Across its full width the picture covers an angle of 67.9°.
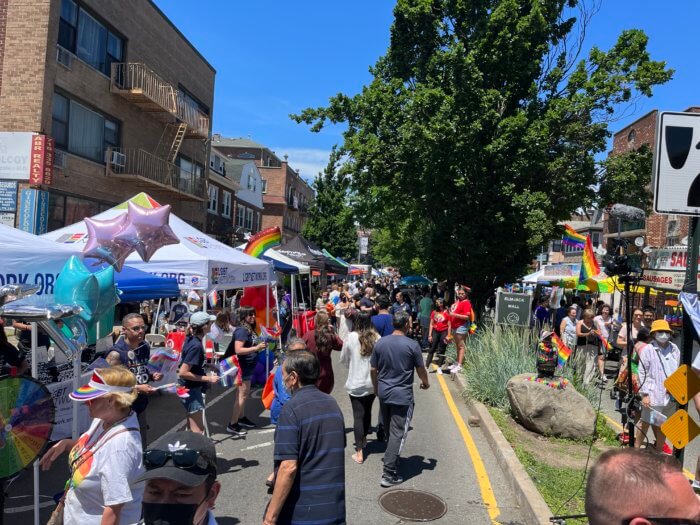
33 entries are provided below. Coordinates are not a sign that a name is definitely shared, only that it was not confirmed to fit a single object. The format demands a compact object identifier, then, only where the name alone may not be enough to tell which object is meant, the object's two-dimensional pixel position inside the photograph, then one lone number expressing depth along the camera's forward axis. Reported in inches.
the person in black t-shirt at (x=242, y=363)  282.0
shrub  327.0
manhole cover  189.0
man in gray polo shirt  214.1
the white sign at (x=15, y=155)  574.6
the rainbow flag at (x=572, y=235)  633.5
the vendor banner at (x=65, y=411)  197.2
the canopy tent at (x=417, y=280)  1398.9
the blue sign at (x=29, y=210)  574.2
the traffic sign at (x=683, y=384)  137.4
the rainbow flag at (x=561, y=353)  344.2
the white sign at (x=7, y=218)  574.9
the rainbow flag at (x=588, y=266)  518.0
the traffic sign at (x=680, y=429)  135.8
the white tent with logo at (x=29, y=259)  204.6
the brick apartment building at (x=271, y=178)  2207.2
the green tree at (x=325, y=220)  1664.6
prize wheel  150.4
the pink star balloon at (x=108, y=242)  248.4
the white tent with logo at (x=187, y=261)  341.7
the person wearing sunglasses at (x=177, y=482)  87.5
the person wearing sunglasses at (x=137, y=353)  189.1
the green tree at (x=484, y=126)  534.6
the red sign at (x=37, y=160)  573.0
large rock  271.4
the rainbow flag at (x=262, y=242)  529.7
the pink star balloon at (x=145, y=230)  266.7
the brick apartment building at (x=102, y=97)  588.1
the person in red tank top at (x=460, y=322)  450.9
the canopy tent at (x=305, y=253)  761.6
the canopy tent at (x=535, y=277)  1029.8
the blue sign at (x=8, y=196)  571.2
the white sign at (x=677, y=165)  132.2
